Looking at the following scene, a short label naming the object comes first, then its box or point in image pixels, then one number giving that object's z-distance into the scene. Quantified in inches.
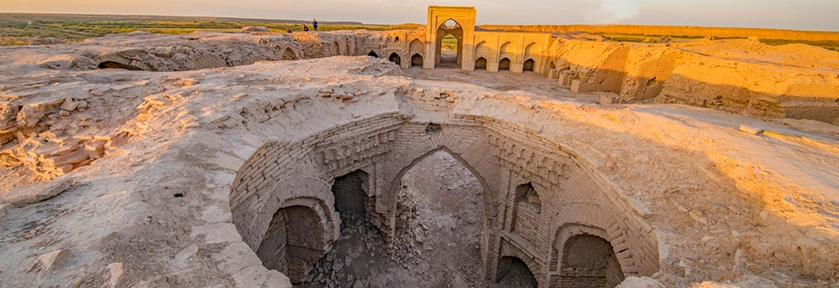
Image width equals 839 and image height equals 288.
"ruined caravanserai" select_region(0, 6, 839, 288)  103.9
